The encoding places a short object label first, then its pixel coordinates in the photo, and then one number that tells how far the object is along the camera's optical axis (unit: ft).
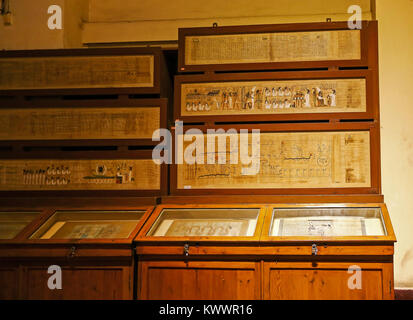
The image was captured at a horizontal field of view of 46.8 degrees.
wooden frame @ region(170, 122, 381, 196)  13.44
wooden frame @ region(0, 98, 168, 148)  14.42
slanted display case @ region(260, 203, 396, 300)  11.30
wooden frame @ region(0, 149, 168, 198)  14.19
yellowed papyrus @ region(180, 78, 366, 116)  13.87
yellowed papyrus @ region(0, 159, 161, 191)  14.26
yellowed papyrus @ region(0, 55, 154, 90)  14.71
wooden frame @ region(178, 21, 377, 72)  13.92
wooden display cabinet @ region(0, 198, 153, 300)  12.15
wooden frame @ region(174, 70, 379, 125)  13.75
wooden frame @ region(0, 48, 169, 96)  14.62
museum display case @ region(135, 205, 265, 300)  11.78
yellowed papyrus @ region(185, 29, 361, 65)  14.06
